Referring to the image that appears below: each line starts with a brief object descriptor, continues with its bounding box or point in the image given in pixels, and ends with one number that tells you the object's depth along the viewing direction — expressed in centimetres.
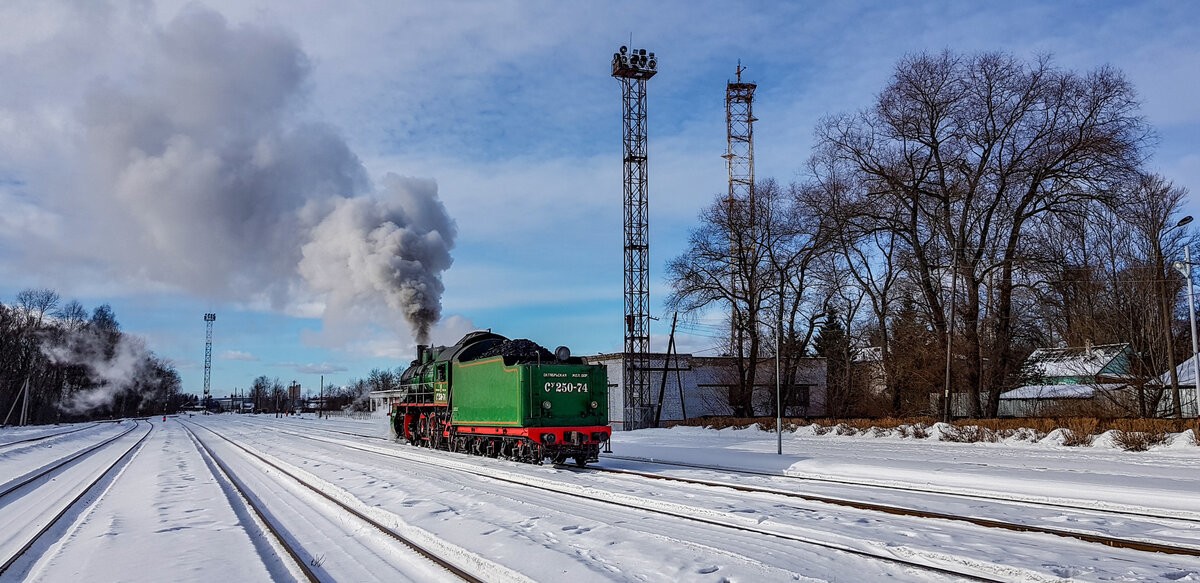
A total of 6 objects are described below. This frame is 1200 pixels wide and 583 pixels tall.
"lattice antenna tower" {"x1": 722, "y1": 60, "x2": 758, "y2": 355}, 4153
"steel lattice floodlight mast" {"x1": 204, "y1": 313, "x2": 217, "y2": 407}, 15938
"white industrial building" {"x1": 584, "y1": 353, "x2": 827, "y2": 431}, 4462
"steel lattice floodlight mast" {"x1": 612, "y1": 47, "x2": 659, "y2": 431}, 4094
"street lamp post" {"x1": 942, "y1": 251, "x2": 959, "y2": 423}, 2895
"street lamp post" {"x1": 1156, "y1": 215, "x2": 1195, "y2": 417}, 2523
